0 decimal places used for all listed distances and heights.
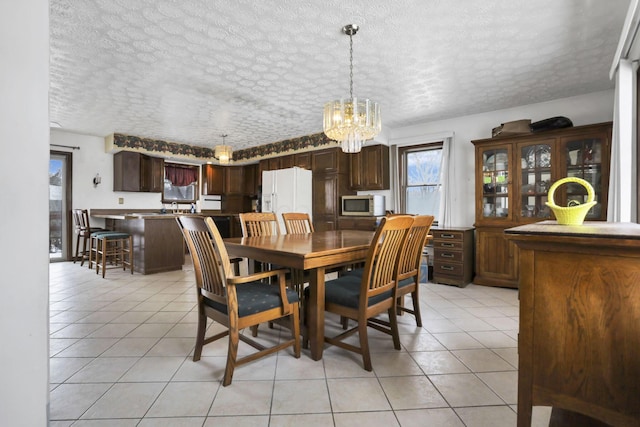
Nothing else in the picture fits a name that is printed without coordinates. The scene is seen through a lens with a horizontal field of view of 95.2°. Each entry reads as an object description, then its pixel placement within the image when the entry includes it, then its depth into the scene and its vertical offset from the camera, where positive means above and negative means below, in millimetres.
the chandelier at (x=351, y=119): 2570 +817
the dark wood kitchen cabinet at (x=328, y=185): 5301 +472
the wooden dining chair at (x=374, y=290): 1767 -532
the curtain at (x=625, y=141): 2322 +578
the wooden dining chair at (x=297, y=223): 3287 -153
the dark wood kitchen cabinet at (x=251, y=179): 7441 +776
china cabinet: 3354 +401
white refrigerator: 5441 +363
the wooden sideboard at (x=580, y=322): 979 -393
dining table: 1768 -301
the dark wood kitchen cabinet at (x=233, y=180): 7508 +761
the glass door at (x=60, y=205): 5453 +61
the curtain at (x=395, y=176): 5043 +597
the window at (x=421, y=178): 4789 +549
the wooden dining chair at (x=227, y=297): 1612 -533
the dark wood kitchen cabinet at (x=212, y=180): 7363 +747
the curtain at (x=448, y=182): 4523 +450
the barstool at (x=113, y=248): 4506 -669
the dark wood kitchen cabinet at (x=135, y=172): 5785 +757
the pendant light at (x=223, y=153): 5289 +1033
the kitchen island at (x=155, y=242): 4461 -523
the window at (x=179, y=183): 6977 +633
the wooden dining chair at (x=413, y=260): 2113 -385
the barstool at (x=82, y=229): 4785 -344
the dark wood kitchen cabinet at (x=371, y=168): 5027 +748
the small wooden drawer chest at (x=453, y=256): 3854 -604
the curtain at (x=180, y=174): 6973 +861
